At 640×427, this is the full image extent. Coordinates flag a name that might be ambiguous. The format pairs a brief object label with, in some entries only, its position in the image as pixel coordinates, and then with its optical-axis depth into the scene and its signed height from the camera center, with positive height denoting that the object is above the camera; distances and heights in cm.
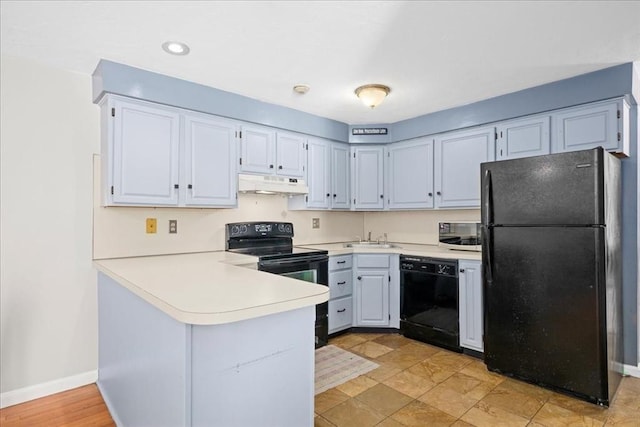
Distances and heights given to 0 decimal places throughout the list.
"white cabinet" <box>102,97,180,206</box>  247 +49
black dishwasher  319 -79
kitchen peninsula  126 -53
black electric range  305 -31
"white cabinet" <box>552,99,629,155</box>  255 +70
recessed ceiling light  221 +110
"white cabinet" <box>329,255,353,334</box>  352 -76
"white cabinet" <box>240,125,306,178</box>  321 +65
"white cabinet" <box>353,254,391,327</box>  366 -75
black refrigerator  227 -37
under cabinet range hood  311 +32
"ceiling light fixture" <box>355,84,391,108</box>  290 +105
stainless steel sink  395 -31
